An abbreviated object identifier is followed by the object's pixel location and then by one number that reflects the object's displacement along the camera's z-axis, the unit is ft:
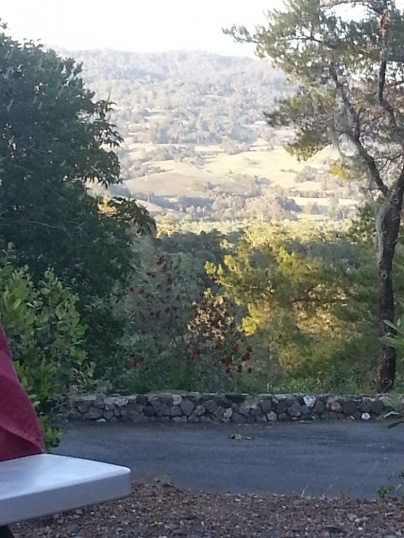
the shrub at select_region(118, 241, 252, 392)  32.71
